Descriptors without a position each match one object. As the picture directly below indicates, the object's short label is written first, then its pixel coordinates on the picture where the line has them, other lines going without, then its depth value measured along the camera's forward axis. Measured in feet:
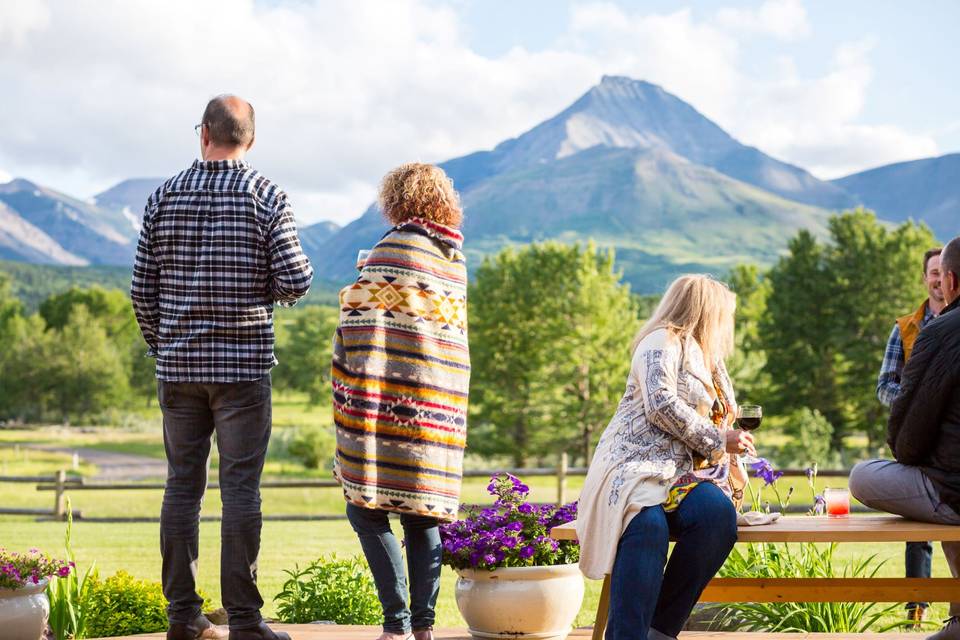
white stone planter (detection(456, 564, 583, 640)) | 14.47
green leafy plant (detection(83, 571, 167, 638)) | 16.84
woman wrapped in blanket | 12.55
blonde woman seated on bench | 11.53
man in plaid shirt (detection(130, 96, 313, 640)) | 12.88
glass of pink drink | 14.01
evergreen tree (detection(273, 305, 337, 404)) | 216.88
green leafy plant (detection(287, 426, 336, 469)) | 109.70
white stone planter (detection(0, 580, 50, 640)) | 14.20
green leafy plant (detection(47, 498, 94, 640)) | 16.11
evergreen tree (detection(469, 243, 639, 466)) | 123.03
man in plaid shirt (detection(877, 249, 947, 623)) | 17.66
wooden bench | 12.55
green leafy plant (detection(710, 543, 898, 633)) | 16.99
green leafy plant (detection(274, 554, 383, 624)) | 18.75
